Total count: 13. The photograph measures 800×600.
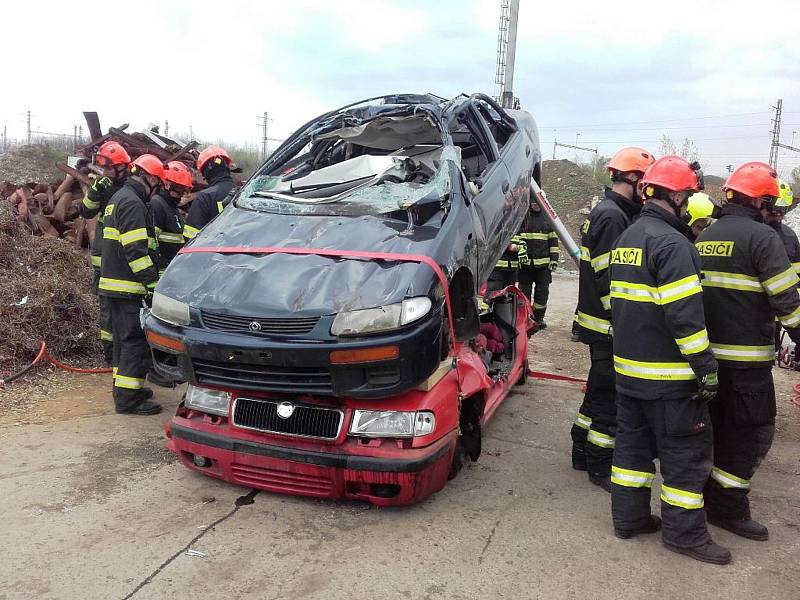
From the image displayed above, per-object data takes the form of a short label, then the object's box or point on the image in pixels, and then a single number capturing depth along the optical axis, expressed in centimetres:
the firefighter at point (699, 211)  490
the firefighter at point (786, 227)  438
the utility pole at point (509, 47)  1248
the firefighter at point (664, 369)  295
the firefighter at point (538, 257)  848
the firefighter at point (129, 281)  489
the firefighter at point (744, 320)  321
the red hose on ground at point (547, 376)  611
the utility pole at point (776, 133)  2886
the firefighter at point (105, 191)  564
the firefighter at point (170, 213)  575
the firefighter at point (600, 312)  393
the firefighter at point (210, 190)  599
